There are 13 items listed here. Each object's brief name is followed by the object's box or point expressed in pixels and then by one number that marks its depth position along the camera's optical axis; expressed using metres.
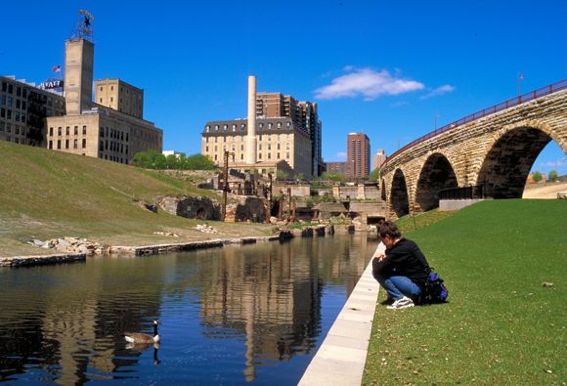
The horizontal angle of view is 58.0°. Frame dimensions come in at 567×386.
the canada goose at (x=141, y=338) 10.50
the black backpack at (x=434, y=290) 11.39
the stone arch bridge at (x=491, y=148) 35.25
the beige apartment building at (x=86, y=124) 129.38
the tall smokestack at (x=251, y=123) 165.75
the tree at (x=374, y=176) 173.90
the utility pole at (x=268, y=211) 87.62
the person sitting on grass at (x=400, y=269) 11.26
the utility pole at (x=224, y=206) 70.75
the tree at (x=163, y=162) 141.75
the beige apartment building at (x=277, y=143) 195.75
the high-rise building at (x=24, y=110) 123.50
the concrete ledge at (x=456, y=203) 46.64
